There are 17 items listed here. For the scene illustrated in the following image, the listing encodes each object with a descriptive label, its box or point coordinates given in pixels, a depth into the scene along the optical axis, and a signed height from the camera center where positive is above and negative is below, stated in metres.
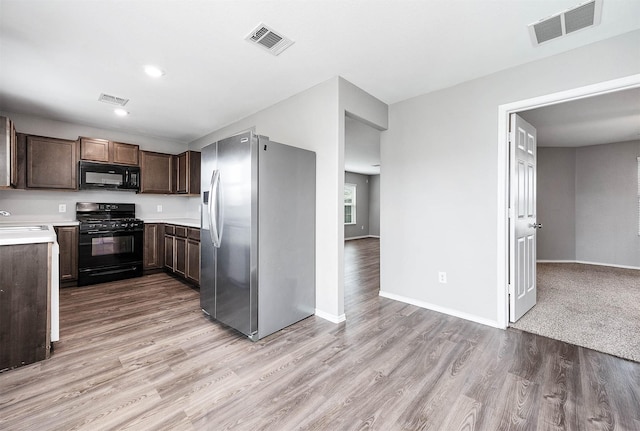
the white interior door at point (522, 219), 2.73 -0.06
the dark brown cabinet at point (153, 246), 4.70 -0.58
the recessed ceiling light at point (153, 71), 2.65 +1.41
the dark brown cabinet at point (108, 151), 4.27 +1.00
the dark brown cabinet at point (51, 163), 3.87 +0.73
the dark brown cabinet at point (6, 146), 3.15 +0.78
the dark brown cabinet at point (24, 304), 1.95 -0.68
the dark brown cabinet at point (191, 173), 4.94 +0.73
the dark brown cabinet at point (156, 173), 4.85 +0.73
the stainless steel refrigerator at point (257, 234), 2.46 -0.21
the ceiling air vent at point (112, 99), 3.34 +1.42
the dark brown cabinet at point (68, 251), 3.91 -0.57
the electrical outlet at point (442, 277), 3.07 -0.72
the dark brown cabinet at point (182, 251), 3.88 -0.60
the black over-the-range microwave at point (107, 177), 4.21 +0.58
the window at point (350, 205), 10.18 +0.30
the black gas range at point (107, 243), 4.02 -0.48
